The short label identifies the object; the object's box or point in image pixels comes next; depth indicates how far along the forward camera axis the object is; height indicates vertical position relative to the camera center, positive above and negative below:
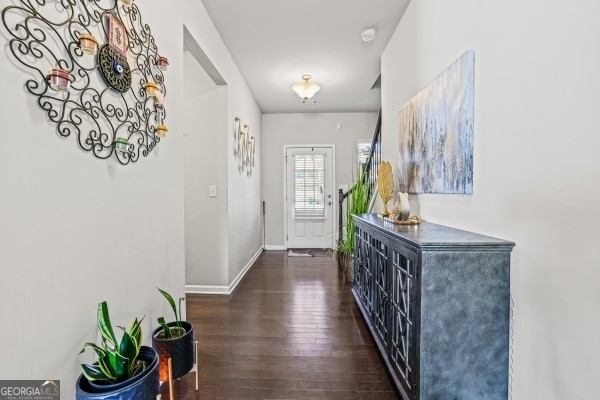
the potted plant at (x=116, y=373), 0.99 -0.67
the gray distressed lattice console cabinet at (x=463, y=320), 1.28 -0.57
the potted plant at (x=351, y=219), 3.59 -0.37
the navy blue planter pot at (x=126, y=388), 0.97 -0.68
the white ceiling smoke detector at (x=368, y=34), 2.81 +1.54
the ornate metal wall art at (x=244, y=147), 3.75 +0.63
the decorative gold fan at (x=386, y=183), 2.46 +0.07
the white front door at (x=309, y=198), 5.75 -0.14
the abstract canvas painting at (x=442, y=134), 1.61 +0.38
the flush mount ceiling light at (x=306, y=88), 3.82 +1.36
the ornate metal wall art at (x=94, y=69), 0.93 +0.48
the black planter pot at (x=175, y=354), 1.48 -0.84
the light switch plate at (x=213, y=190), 3.28 +0.01
